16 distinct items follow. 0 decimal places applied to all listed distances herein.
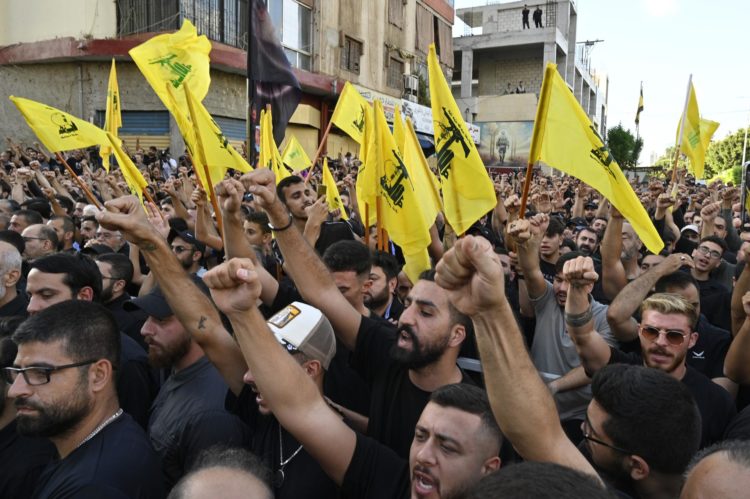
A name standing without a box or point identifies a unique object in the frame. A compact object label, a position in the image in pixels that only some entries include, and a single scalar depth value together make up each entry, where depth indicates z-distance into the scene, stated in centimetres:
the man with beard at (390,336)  274
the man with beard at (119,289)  416
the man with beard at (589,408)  179
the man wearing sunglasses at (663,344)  293
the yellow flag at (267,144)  723
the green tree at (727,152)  5772
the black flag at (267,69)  705
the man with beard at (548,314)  395
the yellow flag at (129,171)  592
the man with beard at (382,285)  440
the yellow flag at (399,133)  603
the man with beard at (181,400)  270
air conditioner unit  2970
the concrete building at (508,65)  3775
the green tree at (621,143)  4894
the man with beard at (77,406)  218
